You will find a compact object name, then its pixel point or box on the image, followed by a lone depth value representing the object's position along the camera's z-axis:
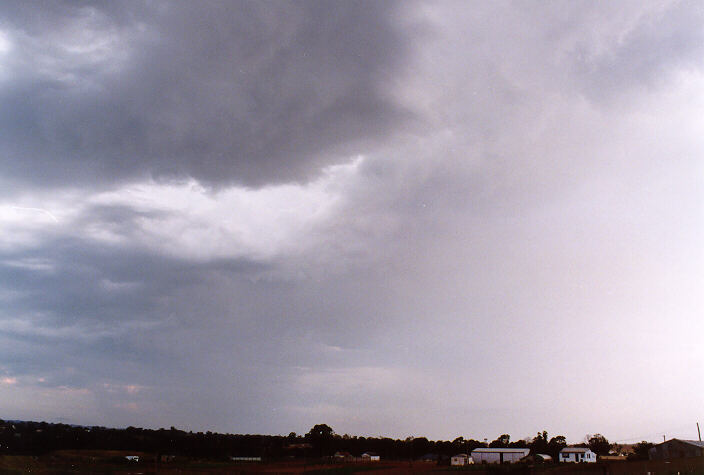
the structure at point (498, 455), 103.19
